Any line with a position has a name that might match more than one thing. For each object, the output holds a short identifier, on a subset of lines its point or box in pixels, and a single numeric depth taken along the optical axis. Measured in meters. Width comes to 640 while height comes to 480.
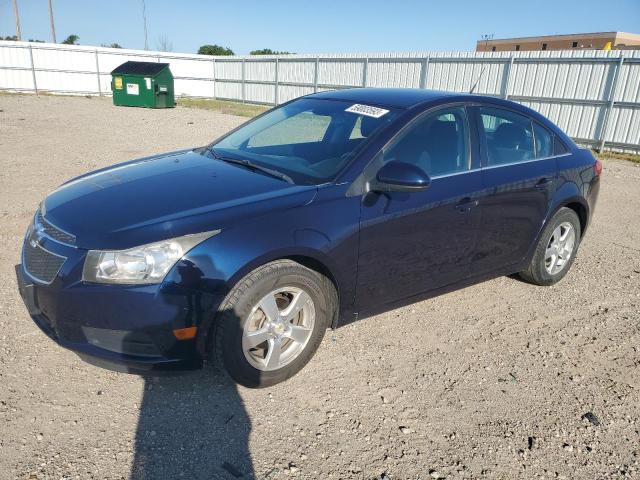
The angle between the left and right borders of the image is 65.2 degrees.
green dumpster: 21.70
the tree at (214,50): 63.69
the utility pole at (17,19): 45.94
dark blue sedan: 2.51
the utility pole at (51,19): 51.03
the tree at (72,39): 63.62
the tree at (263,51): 65.91
